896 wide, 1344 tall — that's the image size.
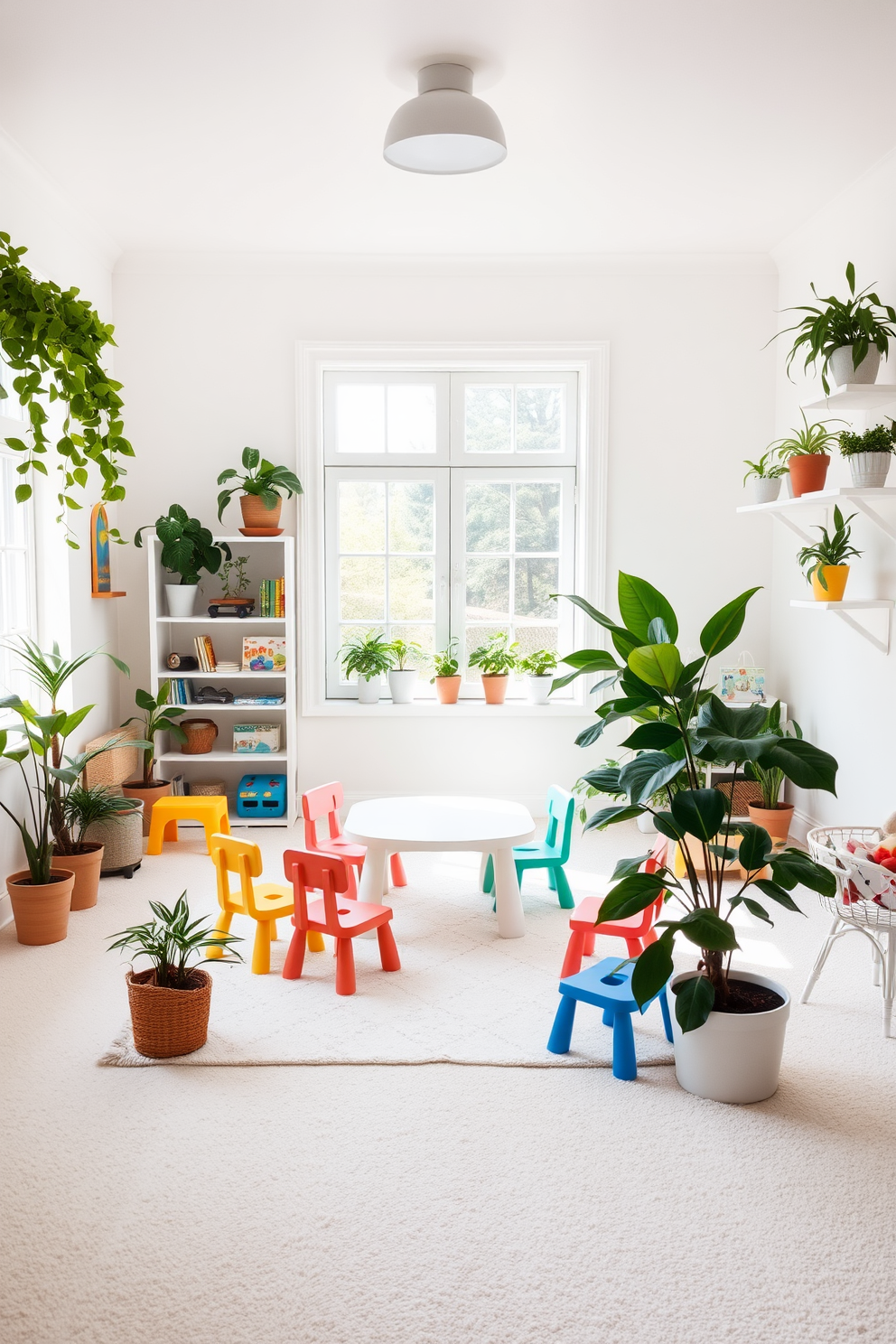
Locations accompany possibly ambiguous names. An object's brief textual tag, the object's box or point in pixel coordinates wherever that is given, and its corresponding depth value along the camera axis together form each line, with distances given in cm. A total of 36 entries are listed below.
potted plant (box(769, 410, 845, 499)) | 423
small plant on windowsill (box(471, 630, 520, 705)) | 561
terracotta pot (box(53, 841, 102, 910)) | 407
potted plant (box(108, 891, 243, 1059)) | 286
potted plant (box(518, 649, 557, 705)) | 563
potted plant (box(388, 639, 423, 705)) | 563
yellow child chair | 343
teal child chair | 403
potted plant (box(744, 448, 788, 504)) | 467
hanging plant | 301
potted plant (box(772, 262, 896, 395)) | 371
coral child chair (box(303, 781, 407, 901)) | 395
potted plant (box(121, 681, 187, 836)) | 505
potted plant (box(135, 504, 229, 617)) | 511
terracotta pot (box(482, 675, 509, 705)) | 561
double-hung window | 569
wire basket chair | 289
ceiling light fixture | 323
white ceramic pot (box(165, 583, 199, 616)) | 531
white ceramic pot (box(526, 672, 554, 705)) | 563
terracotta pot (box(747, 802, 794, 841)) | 479
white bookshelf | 531
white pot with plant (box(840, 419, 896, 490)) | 376
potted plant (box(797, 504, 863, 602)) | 416
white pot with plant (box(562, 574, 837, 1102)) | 247
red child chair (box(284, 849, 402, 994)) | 330
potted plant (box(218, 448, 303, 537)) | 520
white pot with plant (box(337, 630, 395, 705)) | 557
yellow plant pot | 416
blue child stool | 277
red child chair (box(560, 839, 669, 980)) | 325
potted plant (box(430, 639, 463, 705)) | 563
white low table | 374
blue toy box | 536
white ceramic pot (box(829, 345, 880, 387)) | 379
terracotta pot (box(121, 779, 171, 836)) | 508
